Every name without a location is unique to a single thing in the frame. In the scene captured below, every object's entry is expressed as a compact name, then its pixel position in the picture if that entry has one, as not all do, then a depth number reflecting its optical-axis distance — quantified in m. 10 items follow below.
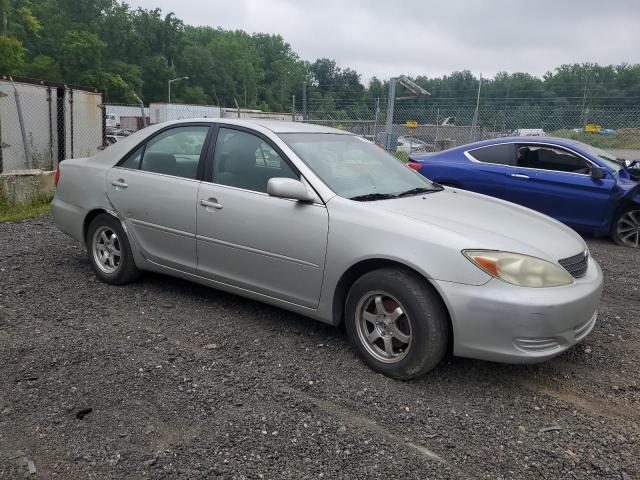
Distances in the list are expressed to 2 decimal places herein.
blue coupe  7.28
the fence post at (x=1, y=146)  9.15
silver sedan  3.09
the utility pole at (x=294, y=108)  15.53
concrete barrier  8.52
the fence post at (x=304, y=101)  15.22
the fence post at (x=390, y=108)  12.61
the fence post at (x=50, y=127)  10.66
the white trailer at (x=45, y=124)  9.72
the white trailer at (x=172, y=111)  30.15
